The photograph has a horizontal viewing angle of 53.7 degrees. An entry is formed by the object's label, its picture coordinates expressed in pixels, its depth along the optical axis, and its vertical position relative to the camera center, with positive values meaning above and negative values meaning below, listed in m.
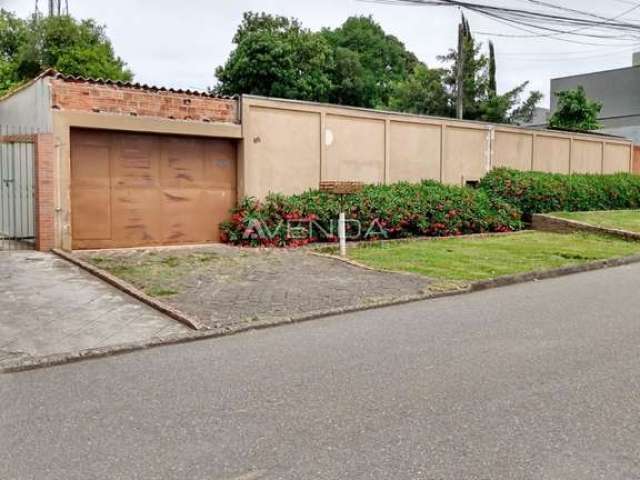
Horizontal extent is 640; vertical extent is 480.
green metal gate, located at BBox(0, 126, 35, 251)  12.24 +0.31
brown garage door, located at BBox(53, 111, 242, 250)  11.48 +1.22
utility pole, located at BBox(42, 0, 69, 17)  35.03 +11.07
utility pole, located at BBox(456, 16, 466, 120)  25.22 +5.93
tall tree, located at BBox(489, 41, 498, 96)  33.06 +7.04
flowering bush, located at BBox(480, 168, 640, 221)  17.97 +0.54
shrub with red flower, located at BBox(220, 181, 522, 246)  13.44 -0.19
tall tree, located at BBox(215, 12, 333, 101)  36.34 +8.30
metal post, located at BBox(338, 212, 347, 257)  12.16 -0.54
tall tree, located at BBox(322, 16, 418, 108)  44.41 +11.62
